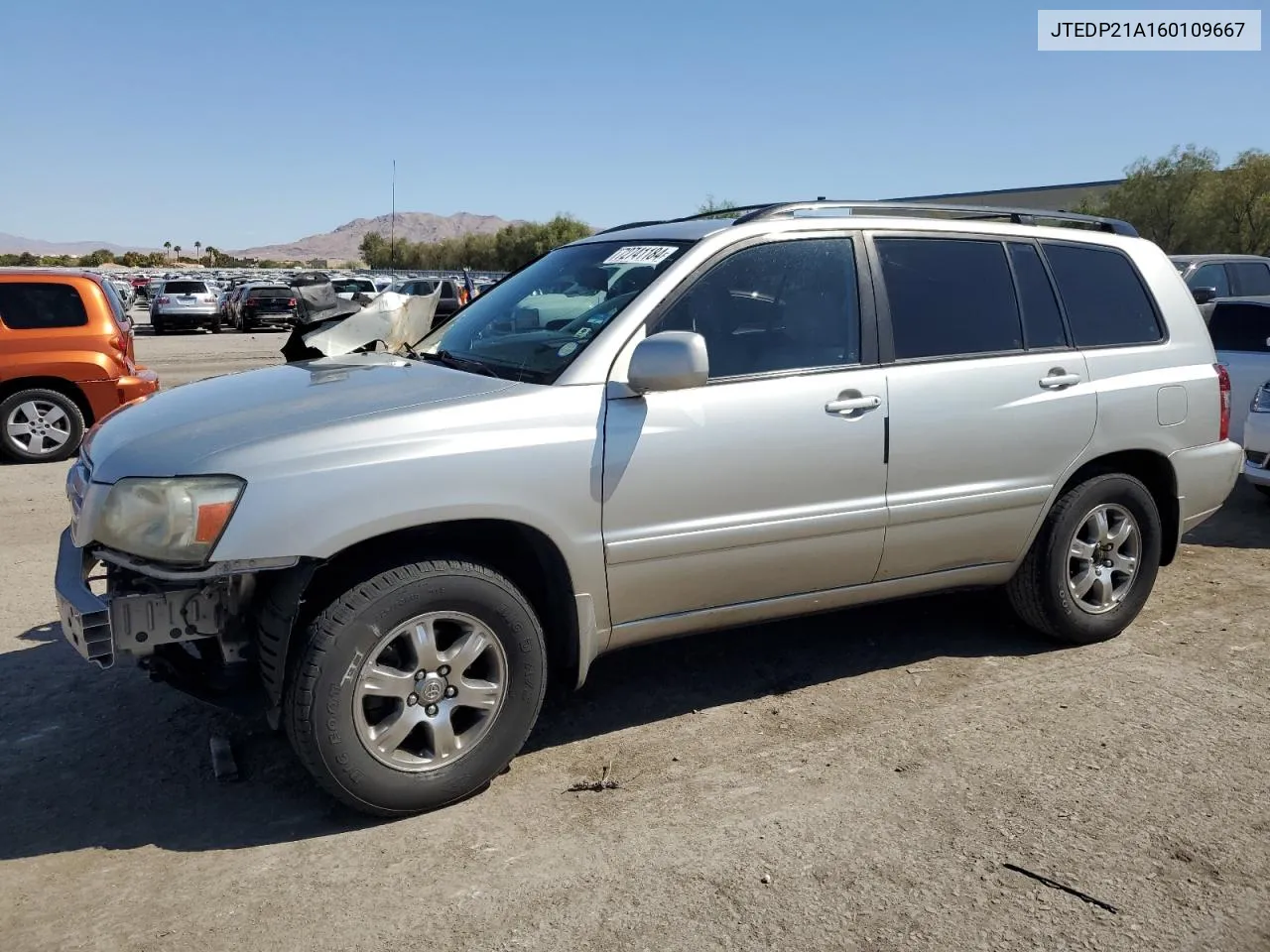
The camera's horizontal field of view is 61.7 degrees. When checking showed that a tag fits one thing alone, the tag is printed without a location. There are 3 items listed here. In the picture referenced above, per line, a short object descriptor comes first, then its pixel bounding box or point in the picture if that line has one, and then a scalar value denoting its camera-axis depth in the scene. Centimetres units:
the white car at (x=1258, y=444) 766
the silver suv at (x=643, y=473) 322
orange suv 979
